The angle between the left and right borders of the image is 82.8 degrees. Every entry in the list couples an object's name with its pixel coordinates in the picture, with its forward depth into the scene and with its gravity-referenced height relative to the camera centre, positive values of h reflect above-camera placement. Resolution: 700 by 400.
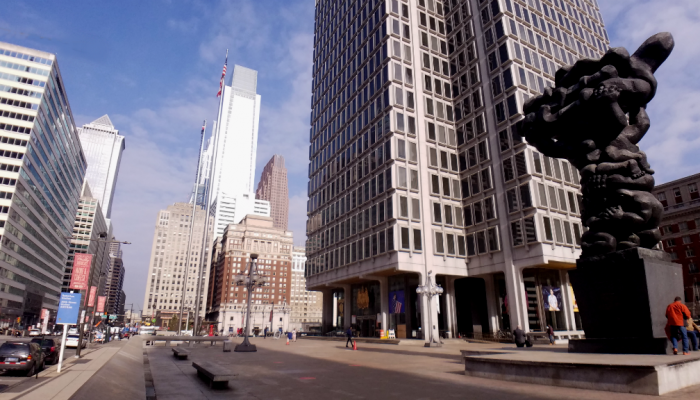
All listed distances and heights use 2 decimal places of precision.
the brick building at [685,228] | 61.34 +13.63
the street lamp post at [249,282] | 31.02 +2.77
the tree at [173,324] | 151.25 -3.18
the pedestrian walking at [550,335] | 34.91 -1.71
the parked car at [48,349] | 22.39 -1.84
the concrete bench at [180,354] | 23.83 -2.26
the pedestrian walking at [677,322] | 11.42 -0.21
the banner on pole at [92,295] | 36.63 +1.86
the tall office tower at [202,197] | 186.62 +56.12
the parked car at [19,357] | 16.88 -1.73
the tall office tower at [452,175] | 42.75 +16.22
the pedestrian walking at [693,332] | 12.04 -0.51
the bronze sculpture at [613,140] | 13.89 +6.49
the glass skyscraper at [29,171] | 81.62 +31.80
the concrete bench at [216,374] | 11.32 -1.69
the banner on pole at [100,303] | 47.62 +1.47
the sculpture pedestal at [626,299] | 12.21 +0.49
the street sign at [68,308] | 16.91 +0.31
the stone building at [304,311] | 191.39 +1.99
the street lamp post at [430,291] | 35.25 +2.09
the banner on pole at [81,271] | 20.27 +2.22
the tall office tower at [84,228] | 150.38 +33.41
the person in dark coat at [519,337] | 24.81 -1.34
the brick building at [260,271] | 154.12 +17.01
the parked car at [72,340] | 34.56 -2.05
